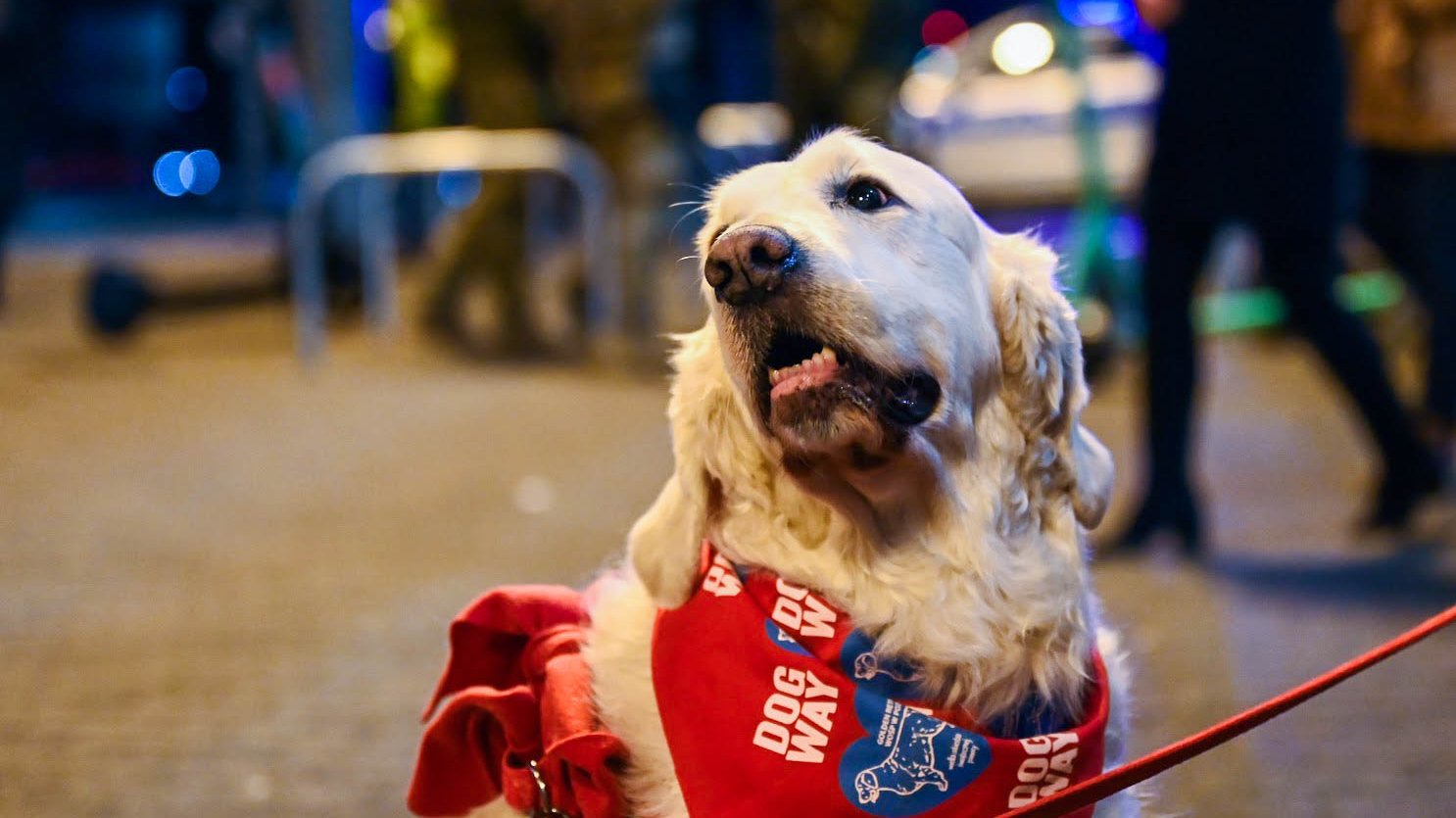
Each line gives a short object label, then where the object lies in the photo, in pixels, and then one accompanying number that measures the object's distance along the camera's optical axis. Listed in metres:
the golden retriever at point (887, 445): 1.95
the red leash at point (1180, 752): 1.93
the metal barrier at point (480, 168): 8.62
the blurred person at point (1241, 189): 4.52
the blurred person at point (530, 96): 8.26
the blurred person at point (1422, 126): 5.40
